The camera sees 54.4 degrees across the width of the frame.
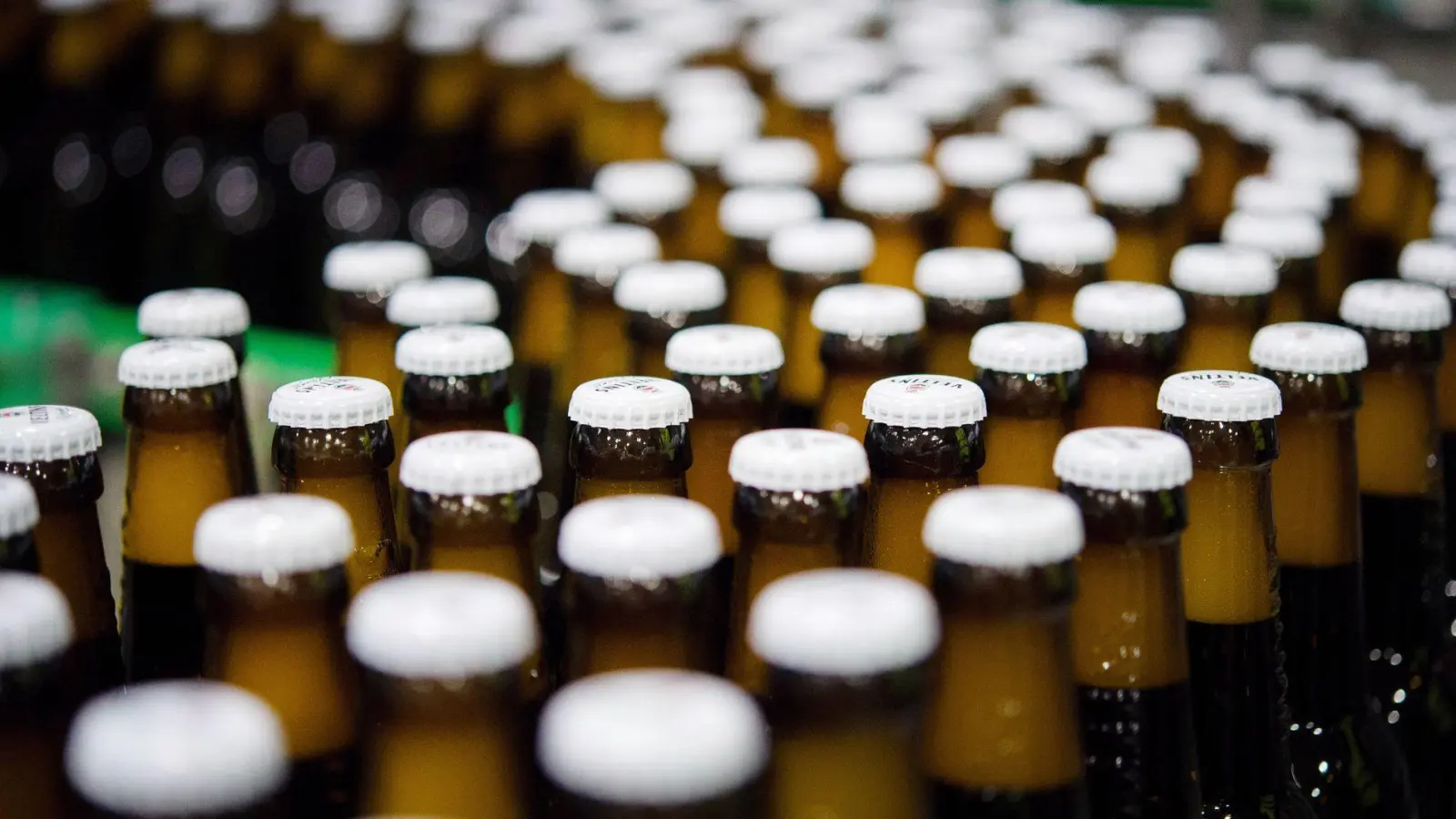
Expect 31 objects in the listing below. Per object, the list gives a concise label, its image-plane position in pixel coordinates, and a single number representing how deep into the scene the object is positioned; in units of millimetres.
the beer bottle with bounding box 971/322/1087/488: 935
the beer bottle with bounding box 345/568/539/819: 575
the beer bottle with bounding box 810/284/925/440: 1038
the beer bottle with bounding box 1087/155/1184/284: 1380
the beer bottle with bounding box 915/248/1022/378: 1134
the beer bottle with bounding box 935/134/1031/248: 1487
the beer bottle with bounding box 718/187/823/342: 1342
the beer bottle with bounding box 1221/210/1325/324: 1284
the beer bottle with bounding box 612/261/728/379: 1136
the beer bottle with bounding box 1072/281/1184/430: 1030
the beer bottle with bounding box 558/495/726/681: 651
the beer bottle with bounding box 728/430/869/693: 752
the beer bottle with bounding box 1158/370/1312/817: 864
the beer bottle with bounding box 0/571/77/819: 603
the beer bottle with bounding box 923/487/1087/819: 665
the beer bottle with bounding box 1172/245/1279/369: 1148
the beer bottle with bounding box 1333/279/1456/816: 1097
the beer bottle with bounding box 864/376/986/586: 832
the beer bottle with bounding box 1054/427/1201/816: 765
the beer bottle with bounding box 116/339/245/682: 932
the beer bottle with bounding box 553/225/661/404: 1257
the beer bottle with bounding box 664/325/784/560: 979
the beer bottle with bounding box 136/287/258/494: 1090
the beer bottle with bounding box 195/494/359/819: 667
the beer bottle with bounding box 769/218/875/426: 1223
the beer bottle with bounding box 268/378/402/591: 863
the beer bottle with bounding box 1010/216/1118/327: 1228
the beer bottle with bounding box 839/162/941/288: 1380
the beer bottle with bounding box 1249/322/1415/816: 965
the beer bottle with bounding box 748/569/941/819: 566
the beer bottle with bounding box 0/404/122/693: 841
